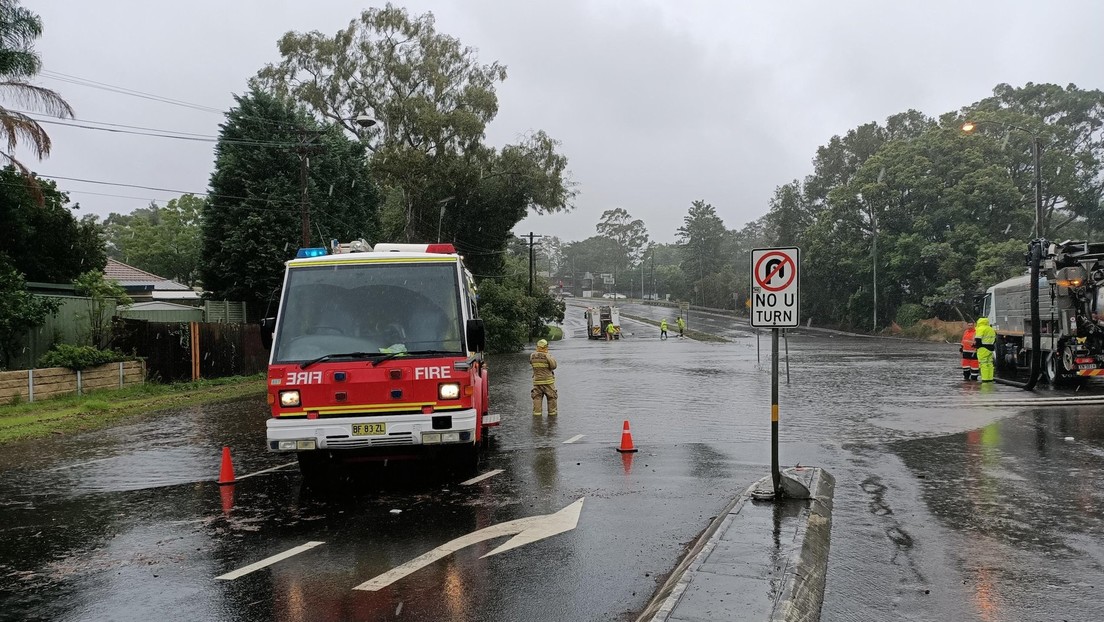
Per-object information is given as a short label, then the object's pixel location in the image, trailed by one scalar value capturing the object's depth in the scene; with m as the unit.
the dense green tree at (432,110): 45.09
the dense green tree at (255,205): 33.47
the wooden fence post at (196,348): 24.08
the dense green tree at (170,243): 67.31
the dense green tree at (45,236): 30.72
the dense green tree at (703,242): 121.38
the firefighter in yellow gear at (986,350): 19.92
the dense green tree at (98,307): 22.27
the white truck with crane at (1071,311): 17.02
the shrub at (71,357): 20.03
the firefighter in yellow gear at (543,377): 14.88
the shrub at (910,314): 58.06
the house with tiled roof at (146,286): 44.31
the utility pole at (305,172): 27.09
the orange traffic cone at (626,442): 11.13
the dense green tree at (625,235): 170.62
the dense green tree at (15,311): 19.86
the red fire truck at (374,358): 8.34
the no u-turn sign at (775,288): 7.54
